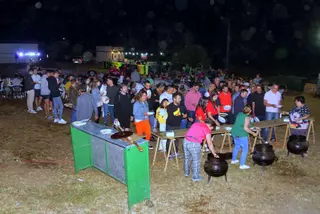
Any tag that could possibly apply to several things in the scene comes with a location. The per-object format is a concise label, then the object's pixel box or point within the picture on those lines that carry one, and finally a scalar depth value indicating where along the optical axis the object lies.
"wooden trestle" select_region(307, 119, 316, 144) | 9.81
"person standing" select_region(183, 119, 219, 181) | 6.67
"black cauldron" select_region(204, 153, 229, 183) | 6.85
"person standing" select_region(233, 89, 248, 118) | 9.53
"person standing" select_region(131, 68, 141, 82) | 16.75
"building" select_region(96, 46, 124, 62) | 54.10
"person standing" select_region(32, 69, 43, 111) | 13.77
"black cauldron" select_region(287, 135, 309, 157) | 8.51
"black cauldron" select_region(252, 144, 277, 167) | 7.49
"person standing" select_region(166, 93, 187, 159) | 8.29
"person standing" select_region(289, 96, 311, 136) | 8.76
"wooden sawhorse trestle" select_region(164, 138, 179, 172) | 7.74
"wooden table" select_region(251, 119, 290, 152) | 8.90
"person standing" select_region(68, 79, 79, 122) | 10.85
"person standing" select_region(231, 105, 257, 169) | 7.45
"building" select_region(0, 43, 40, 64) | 47.66
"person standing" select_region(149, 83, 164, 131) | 10.81
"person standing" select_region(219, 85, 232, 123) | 9.99
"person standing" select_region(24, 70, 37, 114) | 13.55
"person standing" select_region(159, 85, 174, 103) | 9.60
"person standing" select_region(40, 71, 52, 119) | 12.39
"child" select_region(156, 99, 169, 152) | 8.46
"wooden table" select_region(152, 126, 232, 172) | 7.65
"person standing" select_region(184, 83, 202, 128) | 10.09
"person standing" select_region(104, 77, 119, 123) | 10.79
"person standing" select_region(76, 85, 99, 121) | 9.09
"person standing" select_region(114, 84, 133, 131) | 8.90
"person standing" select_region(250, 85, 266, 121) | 9.83
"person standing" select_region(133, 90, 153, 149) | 8.30
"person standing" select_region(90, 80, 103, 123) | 11.06
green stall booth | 5.76
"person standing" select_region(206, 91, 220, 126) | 8.90
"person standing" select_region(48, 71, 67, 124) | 11.42
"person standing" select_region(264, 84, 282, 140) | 9.78
